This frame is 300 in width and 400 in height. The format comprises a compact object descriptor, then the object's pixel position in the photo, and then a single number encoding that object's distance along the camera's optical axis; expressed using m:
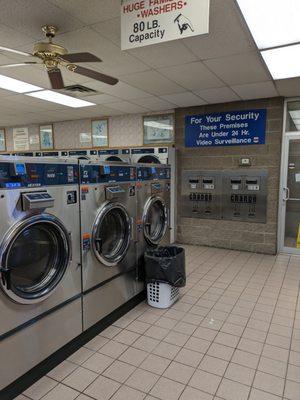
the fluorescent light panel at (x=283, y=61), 3.08
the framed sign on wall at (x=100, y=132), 6.96
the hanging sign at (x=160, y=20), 1.81
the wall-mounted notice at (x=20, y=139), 8.10
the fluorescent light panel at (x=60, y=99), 4.90
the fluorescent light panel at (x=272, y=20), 2.23
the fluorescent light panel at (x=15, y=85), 4.13
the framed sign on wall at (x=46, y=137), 7.79
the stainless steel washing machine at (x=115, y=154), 6.11
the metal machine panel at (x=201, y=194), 5.68
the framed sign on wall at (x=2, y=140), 8.52
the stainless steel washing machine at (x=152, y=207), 3.43
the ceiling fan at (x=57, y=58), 2.44
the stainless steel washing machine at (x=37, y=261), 1.90
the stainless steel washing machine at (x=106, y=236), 2.59
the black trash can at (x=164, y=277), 3.18
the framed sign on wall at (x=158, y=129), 6.16
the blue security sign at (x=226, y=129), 5.20
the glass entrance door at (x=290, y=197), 5.11
